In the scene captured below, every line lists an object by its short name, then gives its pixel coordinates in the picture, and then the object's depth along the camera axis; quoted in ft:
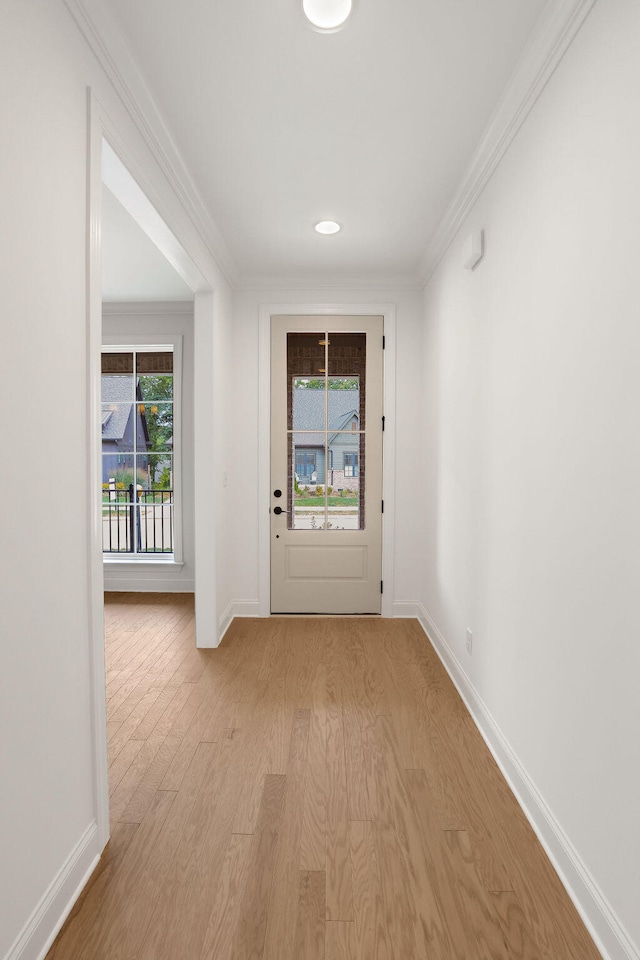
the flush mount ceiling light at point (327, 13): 5.29
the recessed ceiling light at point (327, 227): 10.47
